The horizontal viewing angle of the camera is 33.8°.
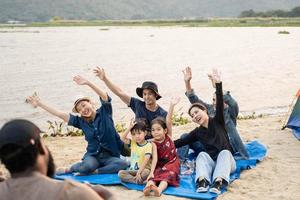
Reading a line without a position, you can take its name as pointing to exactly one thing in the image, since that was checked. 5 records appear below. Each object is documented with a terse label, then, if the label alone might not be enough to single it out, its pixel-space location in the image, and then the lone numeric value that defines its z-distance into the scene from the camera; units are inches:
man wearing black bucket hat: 287.6
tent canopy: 373.1
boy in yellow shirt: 261.4
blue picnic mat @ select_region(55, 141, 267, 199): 246.4
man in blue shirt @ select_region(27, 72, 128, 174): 274.8
